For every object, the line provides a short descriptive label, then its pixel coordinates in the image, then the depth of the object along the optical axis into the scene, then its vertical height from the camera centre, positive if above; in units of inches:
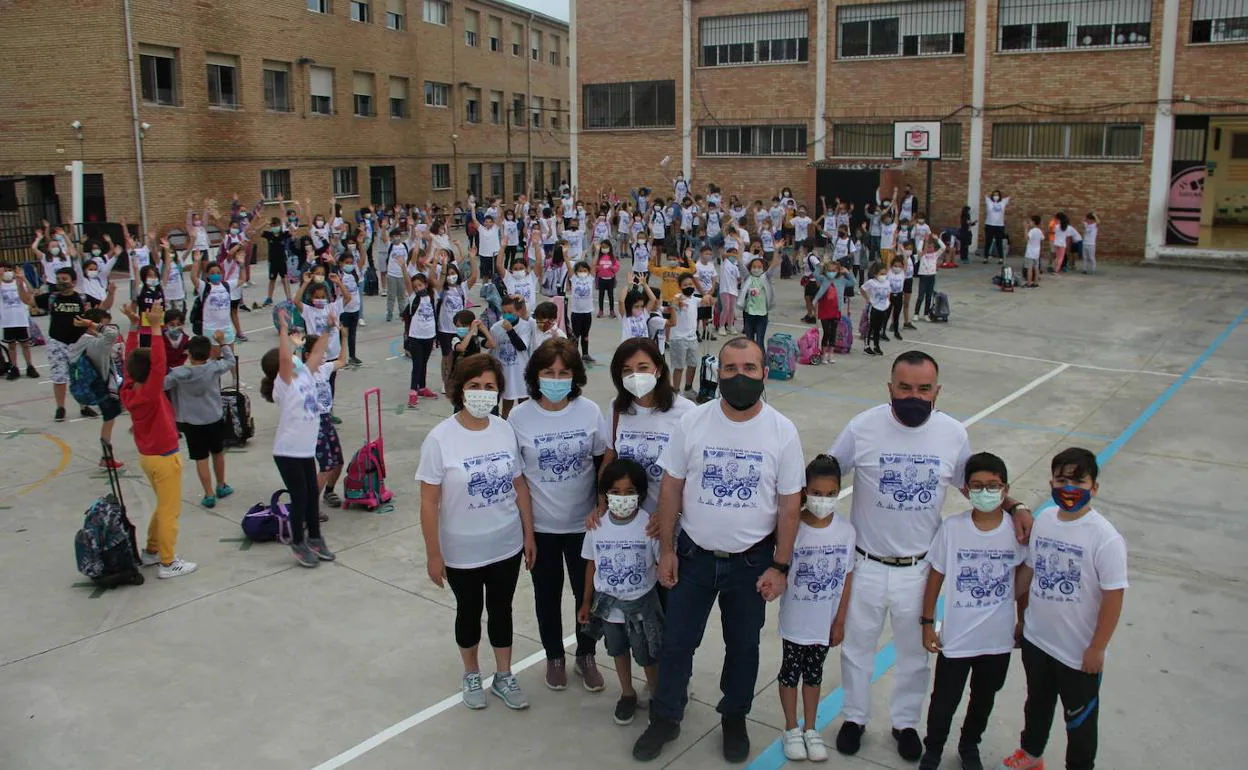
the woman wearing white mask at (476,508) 219.8 -60.8
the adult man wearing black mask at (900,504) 203.5 -55.4
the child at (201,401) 365.7 -62.6
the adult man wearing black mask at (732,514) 196.5 -55.9
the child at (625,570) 215.3 -72.4
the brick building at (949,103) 1168.8 +143.4
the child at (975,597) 199.6 -72.1
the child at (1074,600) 187.9 -69.3
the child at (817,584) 202.8 -71.3
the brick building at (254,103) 1211.2 +161.2
